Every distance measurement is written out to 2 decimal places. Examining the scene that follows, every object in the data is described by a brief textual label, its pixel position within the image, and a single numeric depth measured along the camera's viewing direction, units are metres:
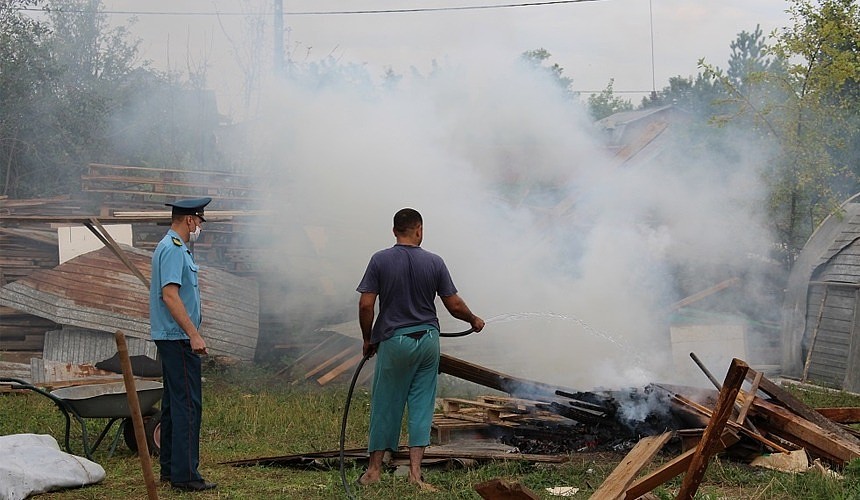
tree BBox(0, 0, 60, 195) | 19.69
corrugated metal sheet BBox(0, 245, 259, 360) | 13.42
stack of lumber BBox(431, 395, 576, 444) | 8.35
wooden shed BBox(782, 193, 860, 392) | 12.92
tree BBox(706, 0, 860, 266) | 13.74
